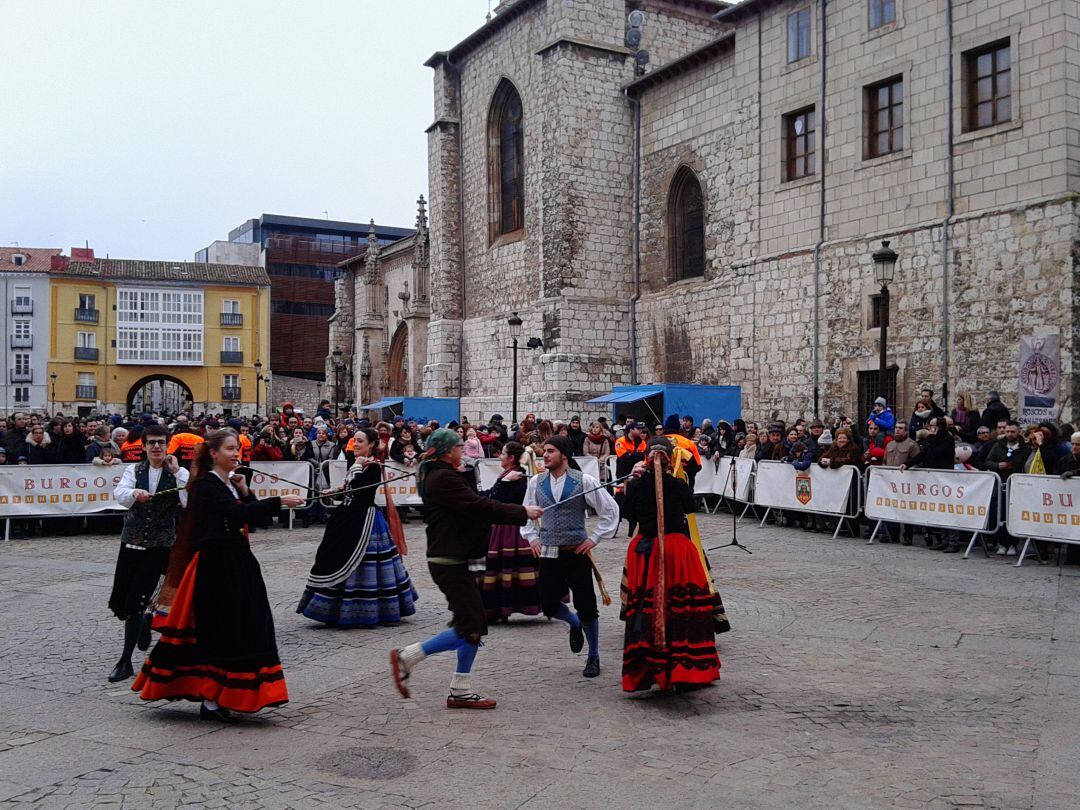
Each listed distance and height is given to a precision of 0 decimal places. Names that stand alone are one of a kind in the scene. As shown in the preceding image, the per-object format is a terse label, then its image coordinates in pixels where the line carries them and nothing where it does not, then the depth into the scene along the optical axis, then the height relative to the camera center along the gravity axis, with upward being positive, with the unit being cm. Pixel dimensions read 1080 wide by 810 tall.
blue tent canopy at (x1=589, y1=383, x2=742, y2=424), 2319 +29
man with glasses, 669 -79
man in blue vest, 683 -86
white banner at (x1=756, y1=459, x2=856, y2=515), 1460 -112
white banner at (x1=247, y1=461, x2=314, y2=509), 1589 -102
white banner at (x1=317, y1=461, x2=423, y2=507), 1661 -117
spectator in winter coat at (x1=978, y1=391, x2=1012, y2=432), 1491 +3
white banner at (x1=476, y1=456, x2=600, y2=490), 1745 -96
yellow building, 5881 +500
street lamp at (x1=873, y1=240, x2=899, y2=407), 1485 +219
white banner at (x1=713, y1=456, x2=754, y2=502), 1667 -109
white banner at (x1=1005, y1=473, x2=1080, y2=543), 1127 -109
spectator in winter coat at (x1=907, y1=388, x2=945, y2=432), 1526 +3
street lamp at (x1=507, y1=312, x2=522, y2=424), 2565 +238
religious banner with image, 1644 +60
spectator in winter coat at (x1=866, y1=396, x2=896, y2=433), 1538 -4
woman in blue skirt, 837 -129
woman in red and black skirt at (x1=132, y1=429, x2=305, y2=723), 559 -117
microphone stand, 1660 -104
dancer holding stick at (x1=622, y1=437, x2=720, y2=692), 609 -121
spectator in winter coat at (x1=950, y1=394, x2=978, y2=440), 1543 -8
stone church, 1744 +494
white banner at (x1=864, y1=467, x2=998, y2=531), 1241 -109
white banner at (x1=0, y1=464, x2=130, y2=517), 1459 -109
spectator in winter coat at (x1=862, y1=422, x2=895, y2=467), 1426 -47
